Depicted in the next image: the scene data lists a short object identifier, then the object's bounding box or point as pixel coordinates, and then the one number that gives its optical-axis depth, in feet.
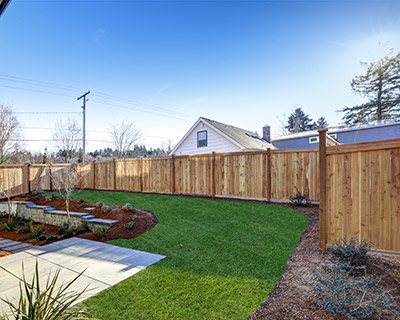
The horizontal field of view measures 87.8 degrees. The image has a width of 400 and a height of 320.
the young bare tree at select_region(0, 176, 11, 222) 33.09
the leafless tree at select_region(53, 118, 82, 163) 71.48
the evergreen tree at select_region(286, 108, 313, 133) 98.94
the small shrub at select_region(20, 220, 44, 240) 19.69
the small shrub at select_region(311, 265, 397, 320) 6.56
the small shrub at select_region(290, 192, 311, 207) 20.56
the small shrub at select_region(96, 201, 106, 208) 24.66
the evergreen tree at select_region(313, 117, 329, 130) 101.60
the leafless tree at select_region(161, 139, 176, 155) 122.91
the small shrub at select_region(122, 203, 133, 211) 22.56
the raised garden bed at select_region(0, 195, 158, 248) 17.38
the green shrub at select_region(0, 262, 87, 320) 5.74
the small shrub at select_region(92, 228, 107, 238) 17.52
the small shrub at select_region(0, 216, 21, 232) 23.79
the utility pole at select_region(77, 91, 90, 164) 50.57
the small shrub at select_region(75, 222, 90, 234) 19.76
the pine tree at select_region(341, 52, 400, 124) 62.08
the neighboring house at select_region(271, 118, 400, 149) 42.34
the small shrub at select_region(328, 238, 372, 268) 9.62
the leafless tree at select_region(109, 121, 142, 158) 89.86
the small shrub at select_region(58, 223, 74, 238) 18.41
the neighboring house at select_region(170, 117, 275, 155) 43.42
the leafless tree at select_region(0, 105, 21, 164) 51.21
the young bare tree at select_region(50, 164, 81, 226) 20.79
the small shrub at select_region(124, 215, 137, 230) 17.98
